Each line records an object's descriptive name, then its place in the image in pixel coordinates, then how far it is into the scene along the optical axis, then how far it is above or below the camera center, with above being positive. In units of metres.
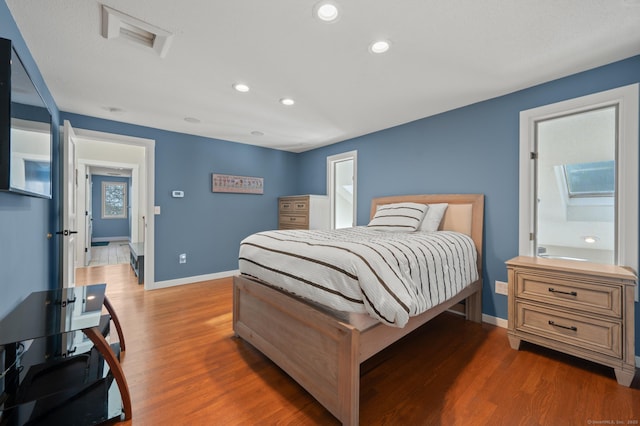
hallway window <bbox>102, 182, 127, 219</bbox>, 8.62 +0.40
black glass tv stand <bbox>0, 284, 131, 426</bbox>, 1.32 -1.01
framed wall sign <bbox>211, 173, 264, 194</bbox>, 4.27 +0.49
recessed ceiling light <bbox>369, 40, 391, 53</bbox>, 1.82 +1.19
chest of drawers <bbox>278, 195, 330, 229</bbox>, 4.38 +0.02
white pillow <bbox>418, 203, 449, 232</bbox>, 2.83 -0.05
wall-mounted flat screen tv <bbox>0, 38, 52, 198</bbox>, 1.28 +0.47
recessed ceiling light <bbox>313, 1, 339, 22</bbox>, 1.48 +1.18
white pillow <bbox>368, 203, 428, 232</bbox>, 2.83 -0.04
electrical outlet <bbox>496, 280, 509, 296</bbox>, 2.57 -0.73
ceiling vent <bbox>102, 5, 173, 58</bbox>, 1.58 +1.18
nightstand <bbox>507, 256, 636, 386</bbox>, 1.68 -0.67
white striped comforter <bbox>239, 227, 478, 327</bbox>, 1.32 -0.34
